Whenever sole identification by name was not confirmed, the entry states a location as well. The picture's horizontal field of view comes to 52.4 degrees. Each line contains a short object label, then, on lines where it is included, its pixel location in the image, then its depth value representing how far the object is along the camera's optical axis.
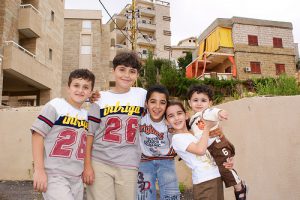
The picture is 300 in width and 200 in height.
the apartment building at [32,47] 14.14
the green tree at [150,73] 16.46
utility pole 15.67
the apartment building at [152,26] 40.75
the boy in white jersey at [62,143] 2.63
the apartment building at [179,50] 47.59
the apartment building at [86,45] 28.52
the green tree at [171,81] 13.93
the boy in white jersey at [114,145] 2.86
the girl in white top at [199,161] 2.68
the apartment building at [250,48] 23.09
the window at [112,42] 33.02
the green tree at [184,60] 35.81
